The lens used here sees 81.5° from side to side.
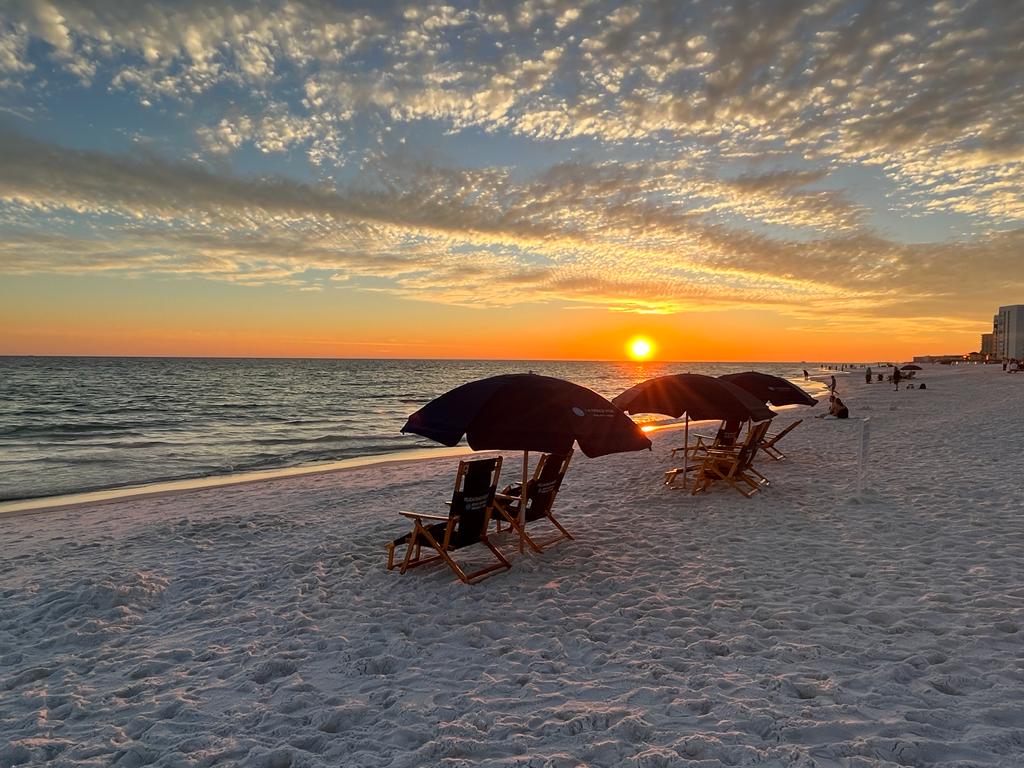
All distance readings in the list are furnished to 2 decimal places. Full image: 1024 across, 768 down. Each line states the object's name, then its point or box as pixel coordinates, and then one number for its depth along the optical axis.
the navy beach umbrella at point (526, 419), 5.73
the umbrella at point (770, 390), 11.48
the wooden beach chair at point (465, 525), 6.12
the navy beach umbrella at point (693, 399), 8.85
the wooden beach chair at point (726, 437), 11.38
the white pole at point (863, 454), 9.24
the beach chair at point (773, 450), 12.21
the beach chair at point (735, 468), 10.07
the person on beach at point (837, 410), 20.91
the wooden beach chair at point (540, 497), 6.92
